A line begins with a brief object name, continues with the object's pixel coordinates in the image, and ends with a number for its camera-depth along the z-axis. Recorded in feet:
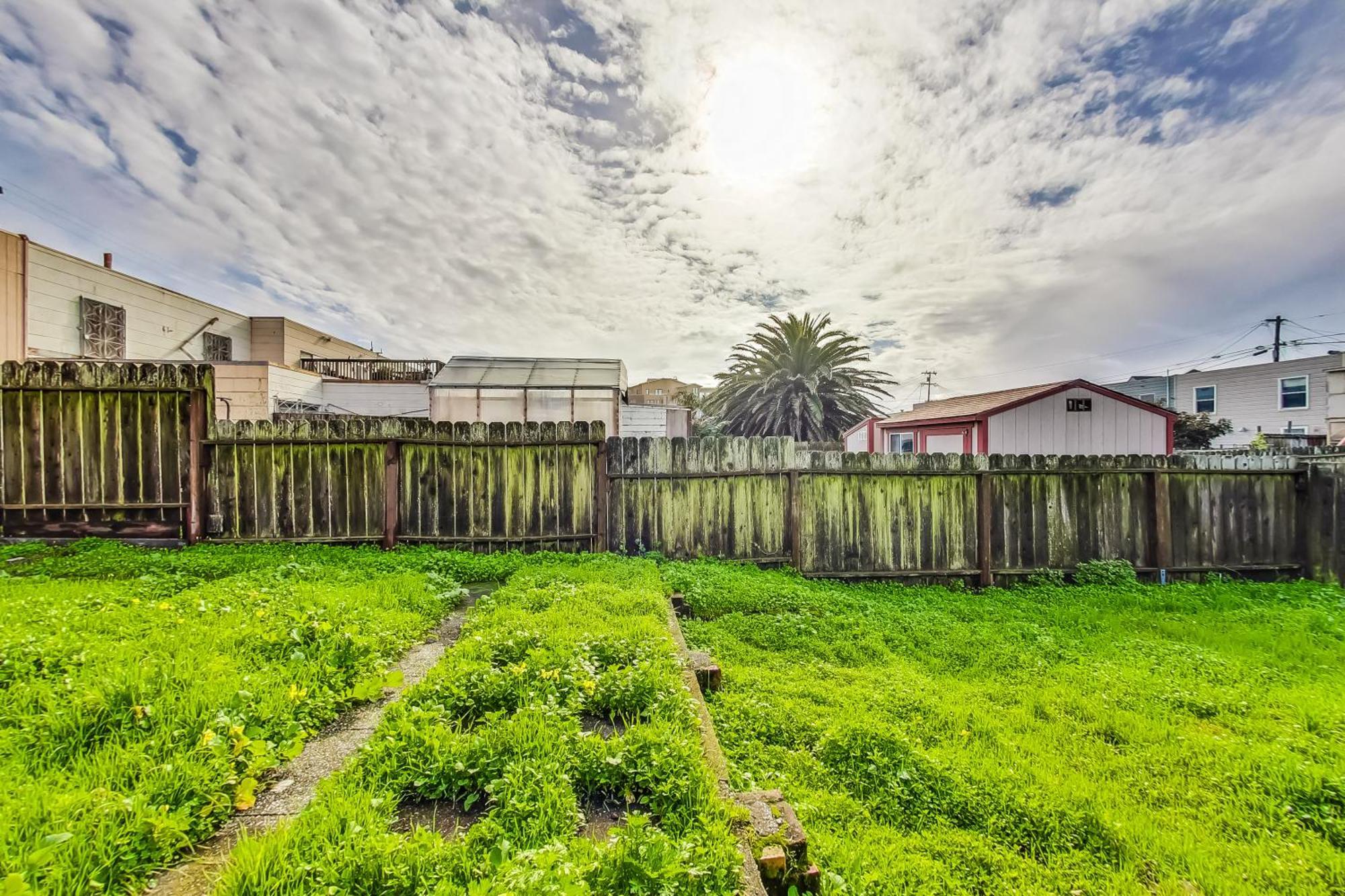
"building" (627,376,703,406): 152.97
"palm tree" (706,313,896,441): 71.56
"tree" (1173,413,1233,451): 66.13
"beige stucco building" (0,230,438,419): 38.01
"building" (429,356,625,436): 48.39
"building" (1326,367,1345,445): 45.83
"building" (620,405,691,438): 56.08
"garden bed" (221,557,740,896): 4.46
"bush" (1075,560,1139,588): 21.57
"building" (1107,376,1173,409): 79.97
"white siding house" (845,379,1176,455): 39.88
